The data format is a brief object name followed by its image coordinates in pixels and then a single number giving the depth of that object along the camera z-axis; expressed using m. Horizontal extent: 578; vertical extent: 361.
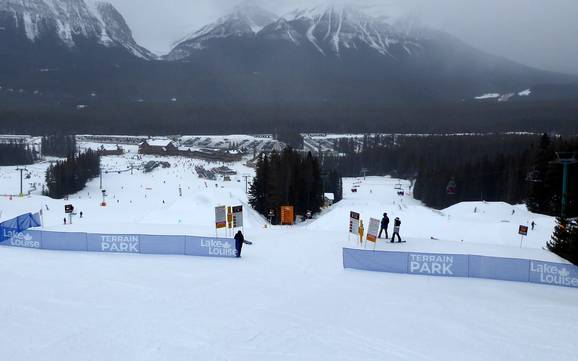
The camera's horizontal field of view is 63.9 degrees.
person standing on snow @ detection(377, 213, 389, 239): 22.70
